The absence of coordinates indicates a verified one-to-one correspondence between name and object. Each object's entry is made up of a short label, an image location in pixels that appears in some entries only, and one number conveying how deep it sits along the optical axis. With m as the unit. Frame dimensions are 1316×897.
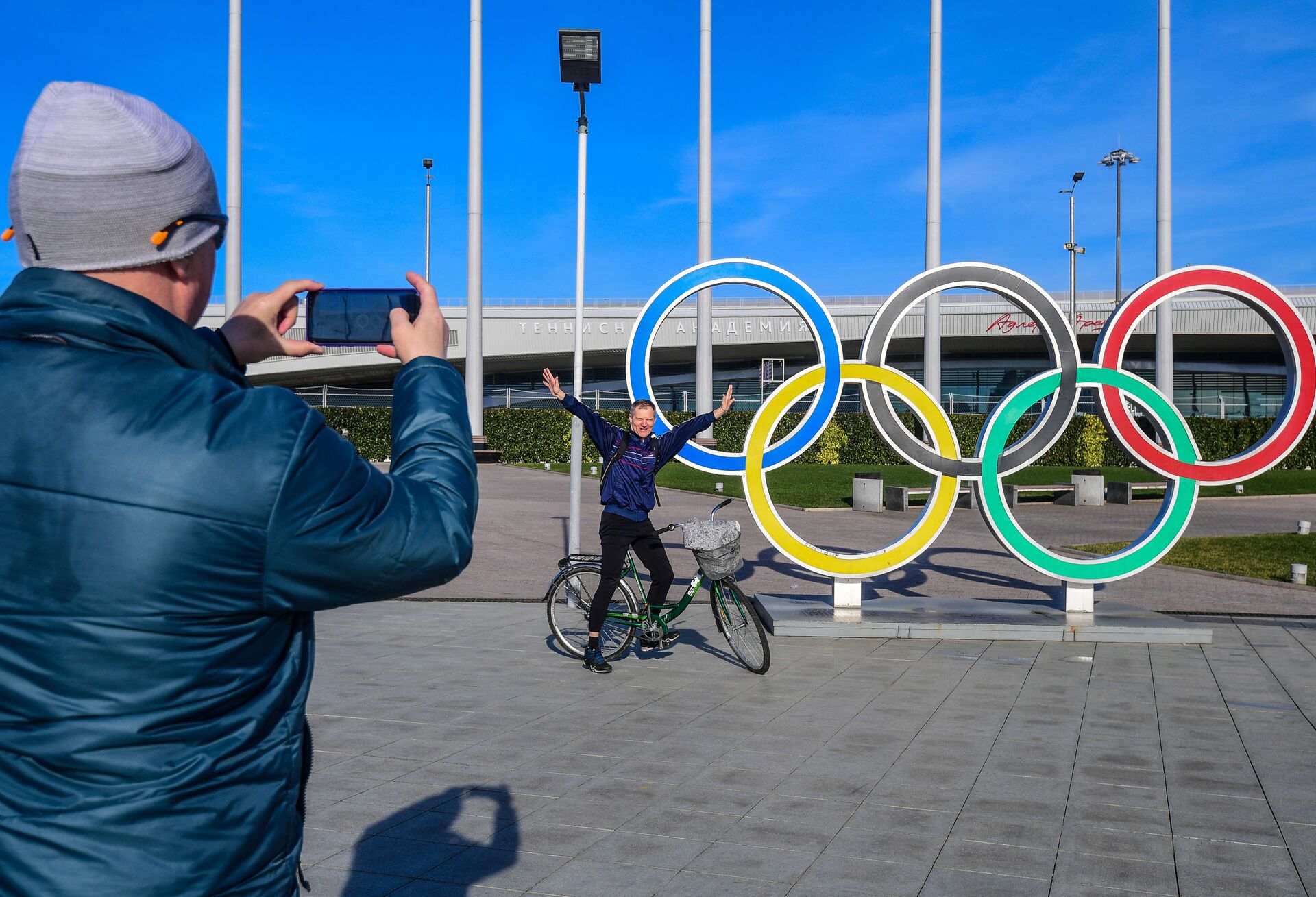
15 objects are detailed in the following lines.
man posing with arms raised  8.15
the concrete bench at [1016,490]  23.33
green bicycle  8.01
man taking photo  1.38
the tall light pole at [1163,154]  22.88
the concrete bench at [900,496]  22.25
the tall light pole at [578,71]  10.91
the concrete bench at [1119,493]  24.45
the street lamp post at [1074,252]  49.08
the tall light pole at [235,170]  22.89
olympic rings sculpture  9.96
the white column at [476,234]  25.38
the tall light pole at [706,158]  23.56
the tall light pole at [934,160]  22.84
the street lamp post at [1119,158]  47.69
